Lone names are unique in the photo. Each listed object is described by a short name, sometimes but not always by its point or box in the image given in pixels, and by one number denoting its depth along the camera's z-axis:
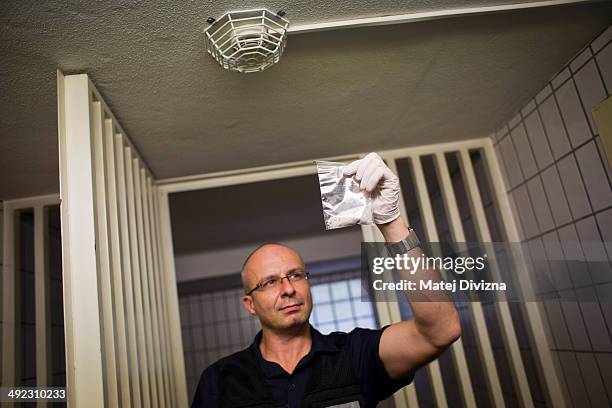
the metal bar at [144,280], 1.59
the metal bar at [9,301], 1.90
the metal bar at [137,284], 1.49
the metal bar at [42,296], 1.93
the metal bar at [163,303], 1.85
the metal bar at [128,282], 1.39
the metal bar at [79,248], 1.10
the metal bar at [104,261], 1.20
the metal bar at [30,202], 2.07
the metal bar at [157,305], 1.74
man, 1.06
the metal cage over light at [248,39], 1.10
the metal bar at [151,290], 1.67
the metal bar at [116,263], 1.29
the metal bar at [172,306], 1.92
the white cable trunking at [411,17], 1.17
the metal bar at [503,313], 1.94
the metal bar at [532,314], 1.91
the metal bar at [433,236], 1.94
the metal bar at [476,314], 1.95
